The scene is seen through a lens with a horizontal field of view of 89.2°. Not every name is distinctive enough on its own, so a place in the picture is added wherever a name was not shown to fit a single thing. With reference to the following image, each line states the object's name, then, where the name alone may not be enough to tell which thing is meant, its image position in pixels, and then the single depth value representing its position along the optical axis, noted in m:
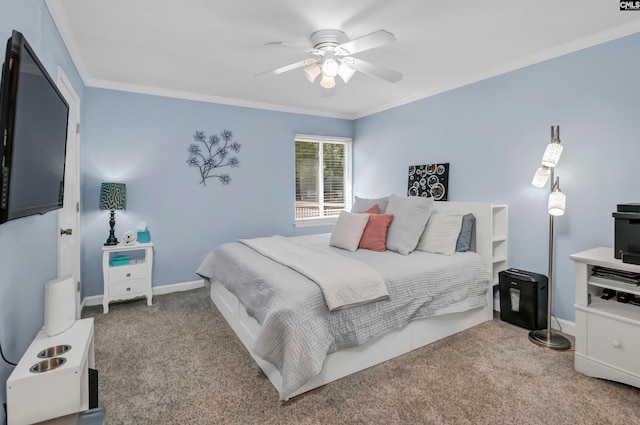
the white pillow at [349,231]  3.24
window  4.95
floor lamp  2.45
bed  1.86
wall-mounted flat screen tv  1.13
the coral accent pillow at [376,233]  3.19
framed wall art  3.84
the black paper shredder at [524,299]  2.80
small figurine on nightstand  3.49
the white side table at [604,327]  1.99
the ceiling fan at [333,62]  2.35
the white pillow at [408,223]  3.11
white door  2.53
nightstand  3.31
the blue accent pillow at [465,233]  3.12
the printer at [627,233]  2.04
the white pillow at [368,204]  3.80
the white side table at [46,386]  1.17
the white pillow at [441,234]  3.04
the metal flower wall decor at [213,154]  4.04
